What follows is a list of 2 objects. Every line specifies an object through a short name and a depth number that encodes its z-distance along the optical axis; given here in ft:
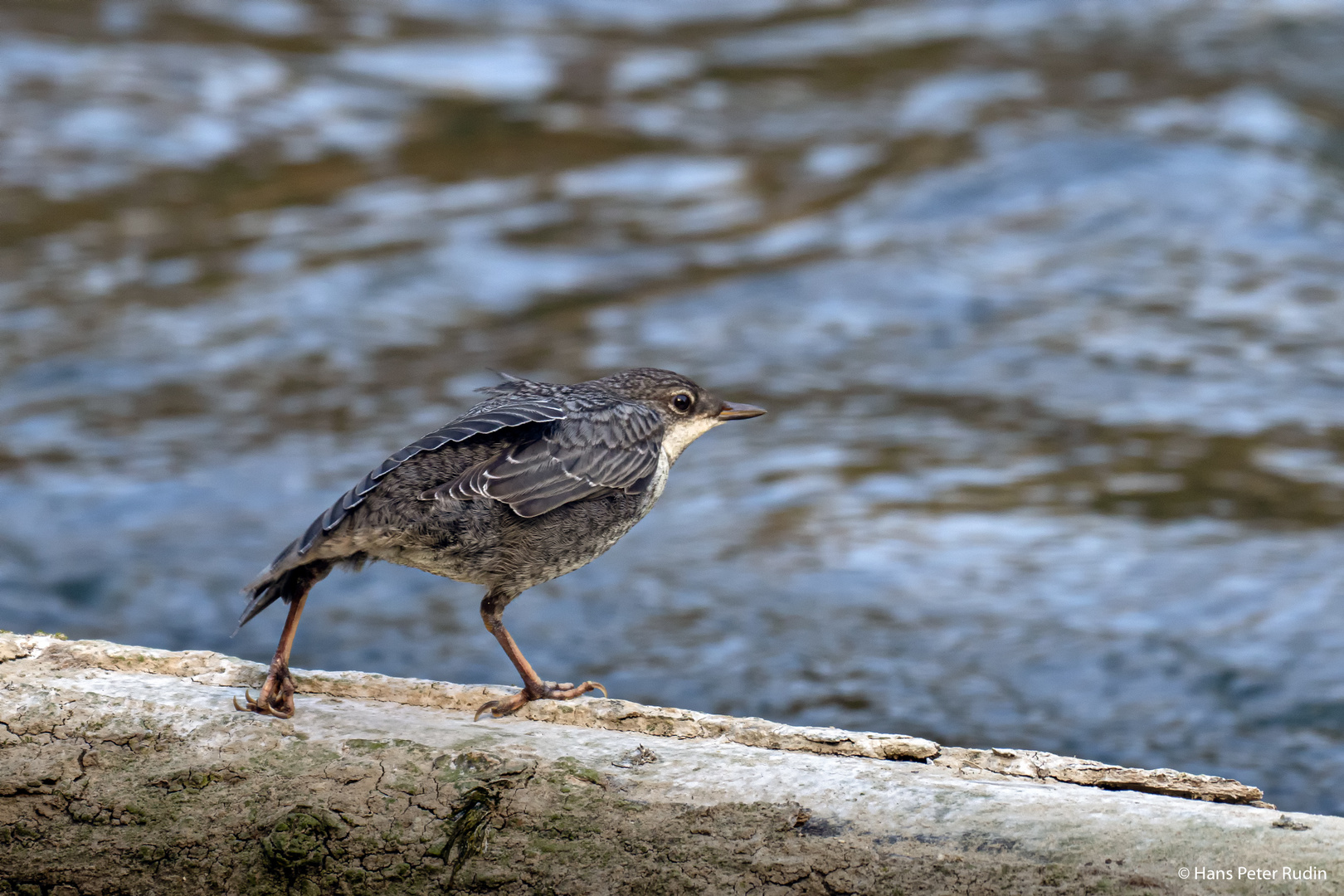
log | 19.31
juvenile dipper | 22.66
